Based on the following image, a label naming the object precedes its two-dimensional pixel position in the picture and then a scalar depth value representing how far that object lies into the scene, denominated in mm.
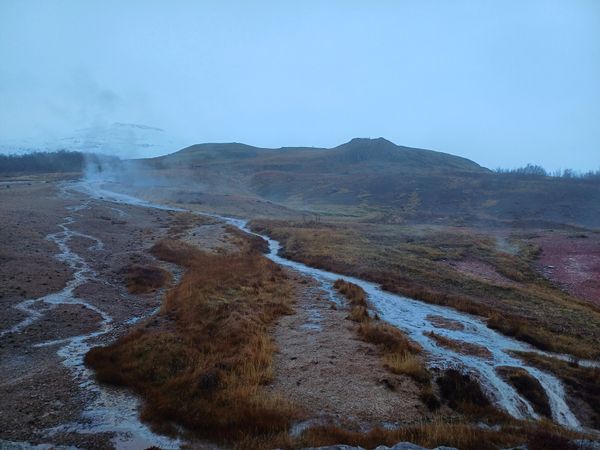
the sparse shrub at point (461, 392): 15133
